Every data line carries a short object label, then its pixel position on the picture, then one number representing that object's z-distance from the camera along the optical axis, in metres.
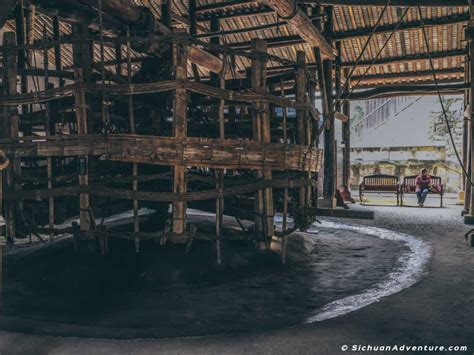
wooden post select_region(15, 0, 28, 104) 8.09
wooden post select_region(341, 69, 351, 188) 15.72
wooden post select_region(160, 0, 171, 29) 8.99
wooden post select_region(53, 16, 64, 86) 9.80
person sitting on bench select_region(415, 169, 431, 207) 14.80
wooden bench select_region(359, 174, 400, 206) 15.87
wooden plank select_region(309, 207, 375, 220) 6.64
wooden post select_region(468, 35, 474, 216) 9.63
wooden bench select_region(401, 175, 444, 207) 15.79
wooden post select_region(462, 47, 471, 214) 10.76
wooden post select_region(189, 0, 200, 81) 11.38
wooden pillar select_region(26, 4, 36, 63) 8.33
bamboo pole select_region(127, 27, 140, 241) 5.53
